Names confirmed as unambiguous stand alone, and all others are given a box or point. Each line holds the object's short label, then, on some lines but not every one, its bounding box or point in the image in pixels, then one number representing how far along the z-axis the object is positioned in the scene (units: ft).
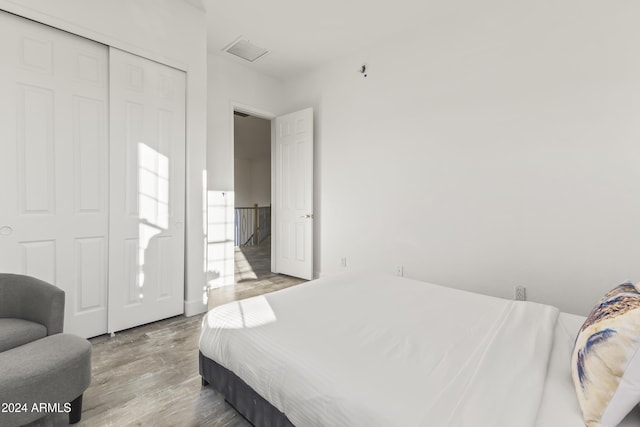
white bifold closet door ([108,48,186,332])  8.25
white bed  2.92
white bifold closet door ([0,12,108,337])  6.73
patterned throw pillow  2.55
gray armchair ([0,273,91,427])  4.02
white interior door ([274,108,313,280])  13.91
